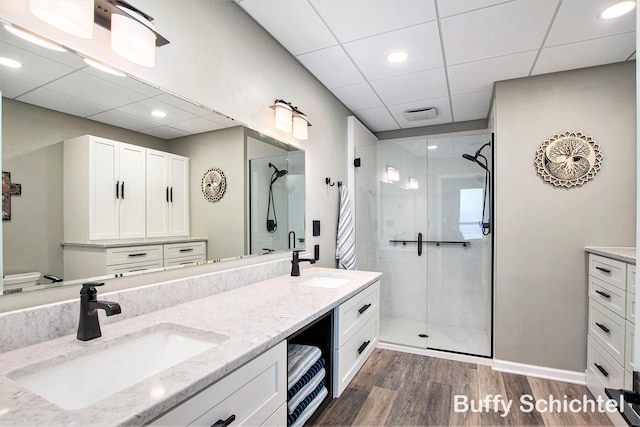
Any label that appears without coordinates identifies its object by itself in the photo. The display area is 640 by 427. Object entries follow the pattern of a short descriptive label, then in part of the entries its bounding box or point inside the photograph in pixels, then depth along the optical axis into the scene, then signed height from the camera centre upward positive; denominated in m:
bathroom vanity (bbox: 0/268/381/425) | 0.63 -0.40
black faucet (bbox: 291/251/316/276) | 2.06 -0.36
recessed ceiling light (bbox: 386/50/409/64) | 2.16 +1.12
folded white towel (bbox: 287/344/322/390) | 1.30 -0.66
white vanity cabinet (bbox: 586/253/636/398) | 1.75 -0.71
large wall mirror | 0.90 +0.27
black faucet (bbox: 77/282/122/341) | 0.91 -0.31
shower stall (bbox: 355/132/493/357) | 3.11 -0.26
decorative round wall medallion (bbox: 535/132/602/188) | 2.32 +0.41
